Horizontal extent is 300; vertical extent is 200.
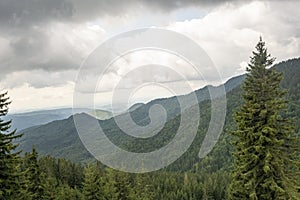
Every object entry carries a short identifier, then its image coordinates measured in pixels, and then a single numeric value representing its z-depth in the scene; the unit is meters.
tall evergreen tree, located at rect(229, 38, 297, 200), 16.38
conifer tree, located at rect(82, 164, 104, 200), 34.09
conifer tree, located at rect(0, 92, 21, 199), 17.72
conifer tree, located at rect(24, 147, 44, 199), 28.56
